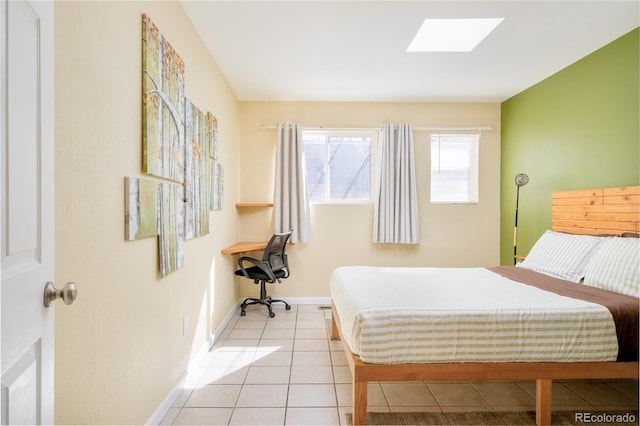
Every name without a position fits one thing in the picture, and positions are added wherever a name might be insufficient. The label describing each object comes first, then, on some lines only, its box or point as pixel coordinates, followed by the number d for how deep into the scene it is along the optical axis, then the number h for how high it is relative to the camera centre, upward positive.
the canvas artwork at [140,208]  1.54 +0.01
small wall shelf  4.02 +0.07
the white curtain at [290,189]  4.10 +0.28
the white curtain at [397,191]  4.12 +0.26
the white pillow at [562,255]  2.44 -0.35
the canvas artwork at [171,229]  1.88 -0.11
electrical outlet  2.28 -0.81
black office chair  3.52 -0.65
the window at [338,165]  4.32 +0.61
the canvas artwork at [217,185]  3.02 +0.25
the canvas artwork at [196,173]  2.32 +0.29
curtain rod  4.21 +1.09
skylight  2.47 +1.44
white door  0.70 +0.01
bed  1.77 -0.71
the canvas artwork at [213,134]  2.90 +0.71
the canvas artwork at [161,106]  1.71 +0.61
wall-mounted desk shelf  3.43 -0.41
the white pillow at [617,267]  2.03 -0.37
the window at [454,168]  4.33 +0.58
